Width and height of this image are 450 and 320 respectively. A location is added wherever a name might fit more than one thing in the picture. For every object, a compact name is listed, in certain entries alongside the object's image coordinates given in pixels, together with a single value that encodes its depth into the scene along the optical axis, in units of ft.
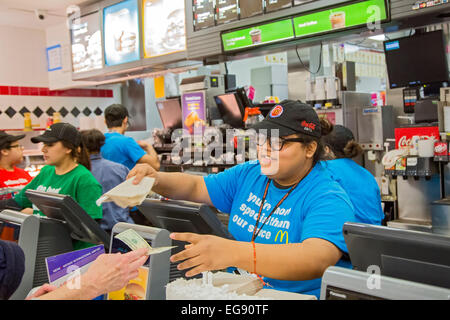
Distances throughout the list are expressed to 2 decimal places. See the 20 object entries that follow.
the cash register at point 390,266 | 3.26
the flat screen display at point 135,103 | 27.96
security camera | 23.99
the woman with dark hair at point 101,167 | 12.66
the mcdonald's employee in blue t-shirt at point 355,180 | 10.23
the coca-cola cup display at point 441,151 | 12.32
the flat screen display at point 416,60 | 14.11
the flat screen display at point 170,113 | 19.76
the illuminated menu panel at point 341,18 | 12.87
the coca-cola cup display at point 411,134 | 12.83
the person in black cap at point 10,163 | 16.20
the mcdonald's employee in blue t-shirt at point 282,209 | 4.70
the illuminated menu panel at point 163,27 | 19.01
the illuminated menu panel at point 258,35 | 15.05
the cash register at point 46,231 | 7.56
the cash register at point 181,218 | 5.64
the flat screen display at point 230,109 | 16.79
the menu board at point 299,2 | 14.41
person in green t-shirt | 9.91
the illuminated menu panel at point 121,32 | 21.01
